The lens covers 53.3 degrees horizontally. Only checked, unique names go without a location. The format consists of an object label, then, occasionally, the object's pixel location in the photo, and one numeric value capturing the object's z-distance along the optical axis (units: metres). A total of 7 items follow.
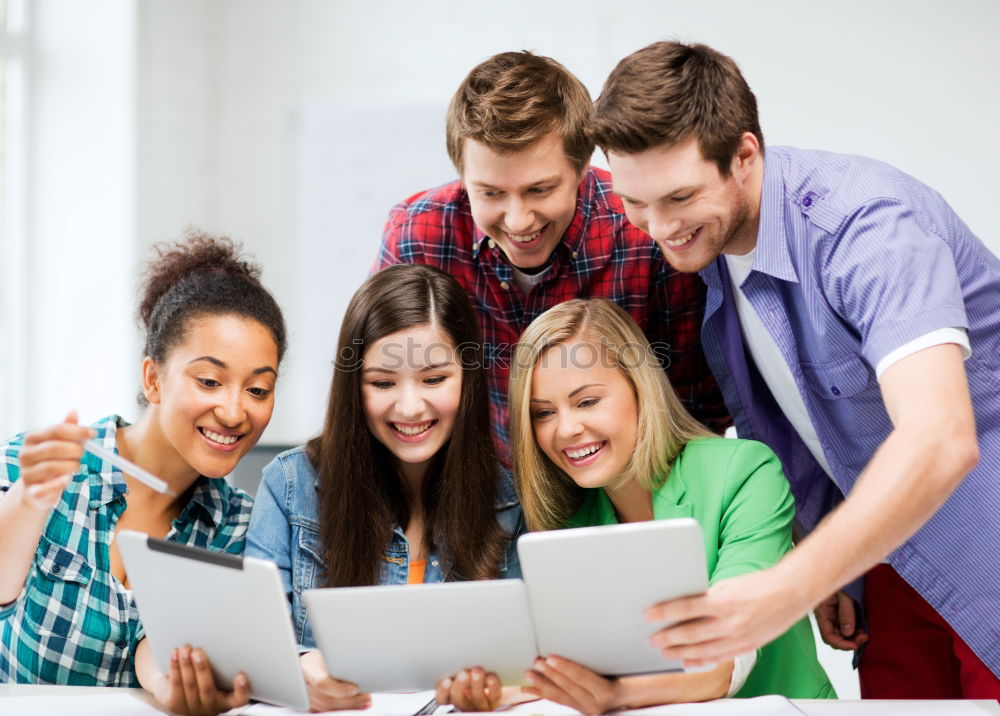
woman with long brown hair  1.86
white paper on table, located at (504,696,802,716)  1.40
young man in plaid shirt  1.96
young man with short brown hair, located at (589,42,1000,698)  1.27
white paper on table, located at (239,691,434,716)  1.46
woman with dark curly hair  1.77
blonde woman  1.71
